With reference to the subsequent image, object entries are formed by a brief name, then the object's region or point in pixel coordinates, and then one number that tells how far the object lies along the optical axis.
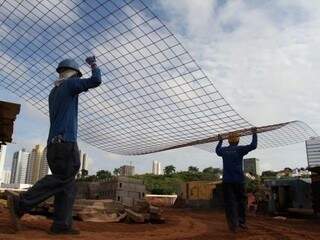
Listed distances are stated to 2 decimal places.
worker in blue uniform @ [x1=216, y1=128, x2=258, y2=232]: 4.05
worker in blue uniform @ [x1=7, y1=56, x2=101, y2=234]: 2.68
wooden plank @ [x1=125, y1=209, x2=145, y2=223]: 4.50
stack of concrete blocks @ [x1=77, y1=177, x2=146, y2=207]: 6.84
